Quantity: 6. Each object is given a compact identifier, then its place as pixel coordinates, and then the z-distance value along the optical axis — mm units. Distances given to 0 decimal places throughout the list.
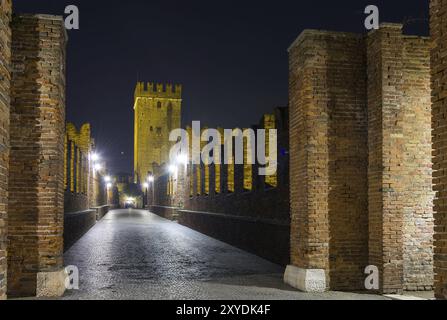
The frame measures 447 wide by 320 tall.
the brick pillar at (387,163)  8555
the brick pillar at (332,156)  8953
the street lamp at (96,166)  34369
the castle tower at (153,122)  77750
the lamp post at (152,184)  54281
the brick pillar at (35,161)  8367
